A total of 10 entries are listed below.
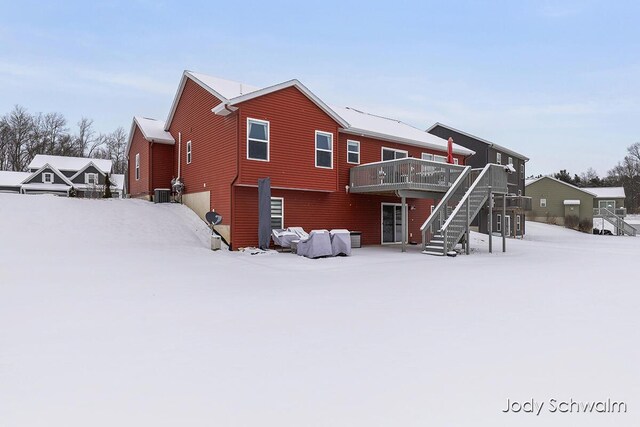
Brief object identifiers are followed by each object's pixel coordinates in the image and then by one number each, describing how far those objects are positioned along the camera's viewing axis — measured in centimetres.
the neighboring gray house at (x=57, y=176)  4031
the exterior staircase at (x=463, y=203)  1487
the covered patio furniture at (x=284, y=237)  1478
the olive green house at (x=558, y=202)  4272
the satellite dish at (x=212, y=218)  1473
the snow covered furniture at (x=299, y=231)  1503
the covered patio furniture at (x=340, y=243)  1395
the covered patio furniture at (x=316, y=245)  1343
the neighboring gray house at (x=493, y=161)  2944
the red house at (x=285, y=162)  1527
